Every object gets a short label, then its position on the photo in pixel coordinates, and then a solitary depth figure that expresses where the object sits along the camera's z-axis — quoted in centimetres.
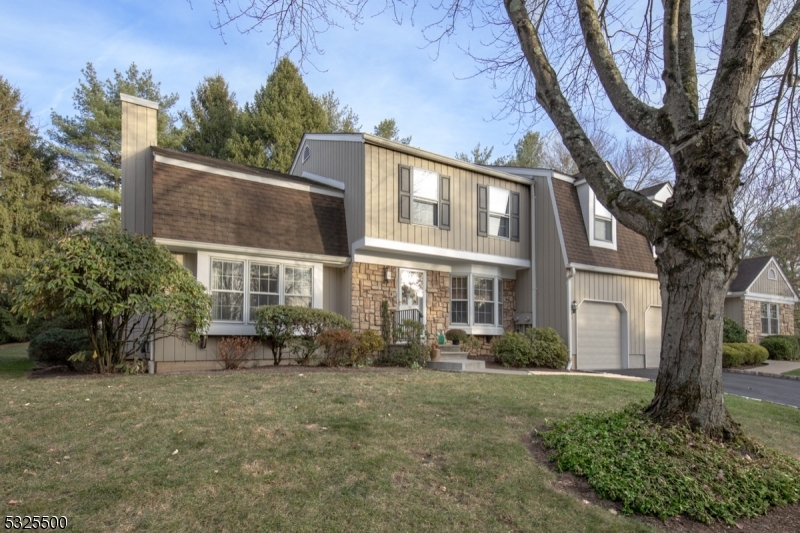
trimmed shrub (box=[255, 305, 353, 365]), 1038
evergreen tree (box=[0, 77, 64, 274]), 2350
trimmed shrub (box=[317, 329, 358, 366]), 1009
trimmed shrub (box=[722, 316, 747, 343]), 1855
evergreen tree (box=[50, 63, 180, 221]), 2519
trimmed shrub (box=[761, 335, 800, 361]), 1972
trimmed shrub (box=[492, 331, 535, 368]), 1247
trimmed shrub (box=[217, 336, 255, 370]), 1001
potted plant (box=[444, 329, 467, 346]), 1314
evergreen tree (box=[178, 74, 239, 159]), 2738
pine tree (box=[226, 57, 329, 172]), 2509
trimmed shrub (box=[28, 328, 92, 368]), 1034
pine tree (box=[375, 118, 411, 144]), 3097
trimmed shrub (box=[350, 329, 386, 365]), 1052
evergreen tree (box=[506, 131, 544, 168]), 3108
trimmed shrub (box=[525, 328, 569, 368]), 1267
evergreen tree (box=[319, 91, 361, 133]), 2978
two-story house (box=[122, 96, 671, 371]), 1089
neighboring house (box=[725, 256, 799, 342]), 2153
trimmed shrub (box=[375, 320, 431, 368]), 1135
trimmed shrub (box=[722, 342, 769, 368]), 1598
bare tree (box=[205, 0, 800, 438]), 503
